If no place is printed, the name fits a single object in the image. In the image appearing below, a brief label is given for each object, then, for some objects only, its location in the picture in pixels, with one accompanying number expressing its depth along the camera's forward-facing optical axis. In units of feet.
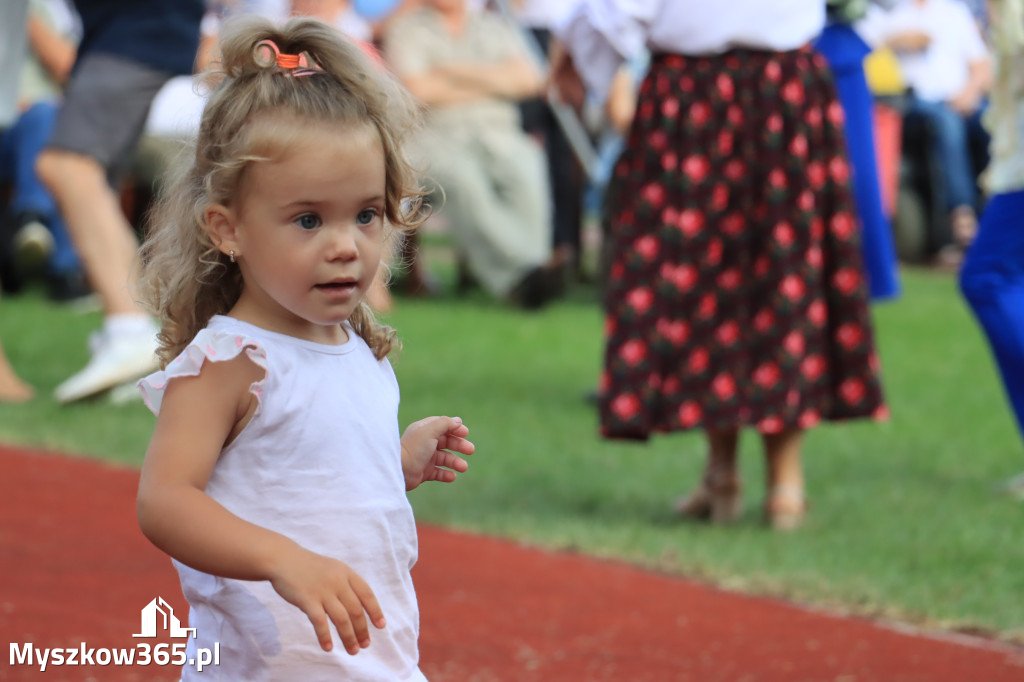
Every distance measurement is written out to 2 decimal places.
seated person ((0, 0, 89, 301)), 58.59
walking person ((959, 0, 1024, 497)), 28.02
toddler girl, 11.65
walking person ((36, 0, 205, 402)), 35.06
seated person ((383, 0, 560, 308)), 62.03
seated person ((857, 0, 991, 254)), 82.74
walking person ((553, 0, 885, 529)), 26.89
